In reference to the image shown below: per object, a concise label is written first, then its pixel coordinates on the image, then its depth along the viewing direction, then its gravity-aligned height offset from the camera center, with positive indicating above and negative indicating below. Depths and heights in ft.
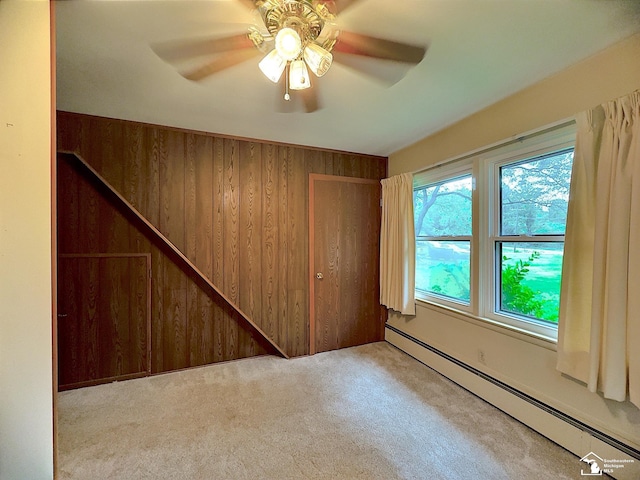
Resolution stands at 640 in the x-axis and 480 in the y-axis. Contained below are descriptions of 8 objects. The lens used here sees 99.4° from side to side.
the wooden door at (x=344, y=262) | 10.12 -1.01
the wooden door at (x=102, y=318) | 7.50 -2.33
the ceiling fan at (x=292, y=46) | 3.67 +3.17
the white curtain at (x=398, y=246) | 9.48 -0.35
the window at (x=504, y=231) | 5.96 +0.12
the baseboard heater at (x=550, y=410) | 4.63 -3.61
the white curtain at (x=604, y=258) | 4.29 -0.39
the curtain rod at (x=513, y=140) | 5.52 +2.27
